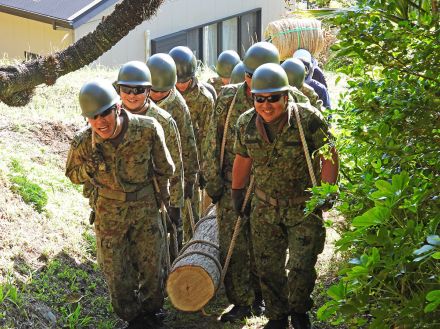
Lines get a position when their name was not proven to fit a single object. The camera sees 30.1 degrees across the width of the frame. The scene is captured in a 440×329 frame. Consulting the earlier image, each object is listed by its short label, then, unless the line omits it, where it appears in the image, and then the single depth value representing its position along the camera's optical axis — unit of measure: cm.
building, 1912
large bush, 290
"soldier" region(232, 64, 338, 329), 651
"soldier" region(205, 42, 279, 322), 757
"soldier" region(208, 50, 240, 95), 1073
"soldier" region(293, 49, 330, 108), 979
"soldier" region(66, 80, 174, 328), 672
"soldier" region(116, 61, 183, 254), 754
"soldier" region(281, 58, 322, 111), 829
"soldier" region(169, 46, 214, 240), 938
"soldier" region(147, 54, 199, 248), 840
